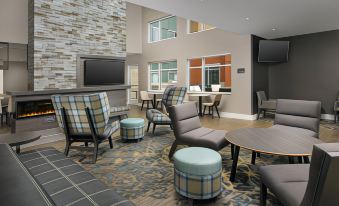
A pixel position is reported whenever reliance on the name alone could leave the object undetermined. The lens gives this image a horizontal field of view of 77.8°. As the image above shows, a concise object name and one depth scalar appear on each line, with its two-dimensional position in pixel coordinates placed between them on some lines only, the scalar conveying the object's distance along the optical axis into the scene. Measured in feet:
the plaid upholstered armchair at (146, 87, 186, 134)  16.01
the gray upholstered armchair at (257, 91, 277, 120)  21.44
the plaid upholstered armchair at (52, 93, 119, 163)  10.11
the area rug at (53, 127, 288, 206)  7.06
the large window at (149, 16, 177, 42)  30.62
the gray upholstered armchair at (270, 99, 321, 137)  11.00
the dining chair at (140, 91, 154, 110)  29.78
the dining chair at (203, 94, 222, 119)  23.29
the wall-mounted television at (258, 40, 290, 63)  22.40
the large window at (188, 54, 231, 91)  25.73
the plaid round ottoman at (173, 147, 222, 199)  6.60
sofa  3.01
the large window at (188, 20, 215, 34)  26.98
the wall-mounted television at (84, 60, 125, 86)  19.06
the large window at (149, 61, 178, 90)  31.12
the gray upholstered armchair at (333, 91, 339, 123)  19.75
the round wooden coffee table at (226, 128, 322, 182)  7.09
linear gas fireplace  13.98
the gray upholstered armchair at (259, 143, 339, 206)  3.27
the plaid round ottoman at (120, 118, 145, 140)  13.64
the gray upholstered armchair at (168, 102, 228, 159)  9.27
